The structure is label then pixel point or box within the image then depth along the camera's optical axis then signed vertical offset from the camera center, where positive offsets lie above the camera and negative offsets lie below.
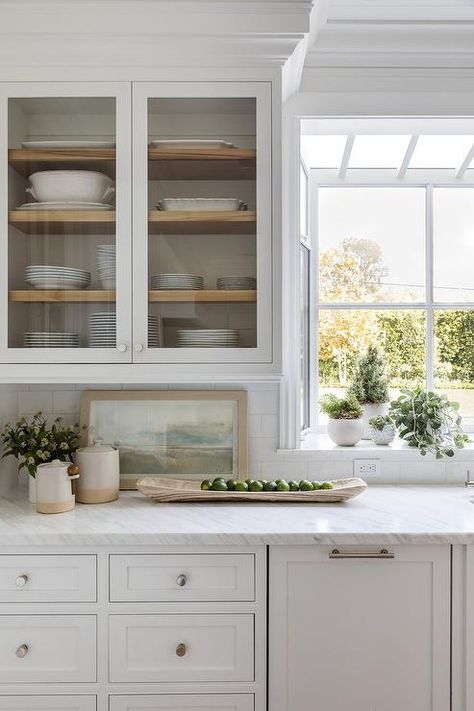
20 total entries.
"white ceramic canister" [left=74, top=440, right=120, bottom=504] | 1.92 -0.46
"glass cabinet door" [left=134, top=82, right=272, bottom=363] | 1.81 +0.42
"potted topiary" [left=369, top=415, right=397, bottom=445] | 2.27 -0.34
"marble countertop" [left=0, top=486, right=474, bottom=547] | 1.59 -0.54
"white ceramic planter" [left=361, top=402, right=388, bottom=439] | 2.35 -0.27
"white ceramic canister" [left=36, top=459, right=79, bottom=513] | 1.79 -0.47
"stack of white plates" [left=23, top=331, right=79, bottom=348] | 1.83 +0.03
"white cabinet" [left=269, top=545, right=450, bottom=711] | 1.61 -0.83
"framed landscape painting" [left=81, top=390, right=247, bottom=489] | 2.14 -0.32
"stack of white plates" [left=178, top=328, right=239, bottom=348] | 1.82 +0.03
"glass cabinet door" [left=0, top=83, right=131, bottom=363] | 1.81 +0.41
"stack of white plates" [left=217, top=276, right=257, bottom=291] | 1.82 +0.22
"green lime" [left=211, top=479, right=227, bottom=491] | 1.93 -0.49
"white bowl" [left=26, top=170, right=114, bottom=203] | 1.83 +0.54
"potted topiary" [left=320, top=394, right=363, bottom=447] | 2.24 -0.30
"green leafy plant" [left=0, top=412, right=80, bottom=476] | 1.87 -0.34
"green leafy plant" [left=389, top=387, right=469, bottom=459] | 2.17 -0.30
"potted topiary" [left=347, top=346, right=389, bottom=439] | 2.35 -0.18
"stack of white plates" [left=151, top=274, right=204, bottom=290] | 1.82 +0.22
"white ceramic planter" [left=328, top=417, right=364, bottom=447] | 2.24 -0.35
